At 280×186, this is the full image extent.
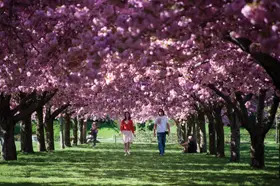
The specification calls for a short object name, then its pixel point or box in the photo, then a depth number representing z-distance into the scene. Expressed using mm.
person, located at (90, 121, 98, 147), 47962
